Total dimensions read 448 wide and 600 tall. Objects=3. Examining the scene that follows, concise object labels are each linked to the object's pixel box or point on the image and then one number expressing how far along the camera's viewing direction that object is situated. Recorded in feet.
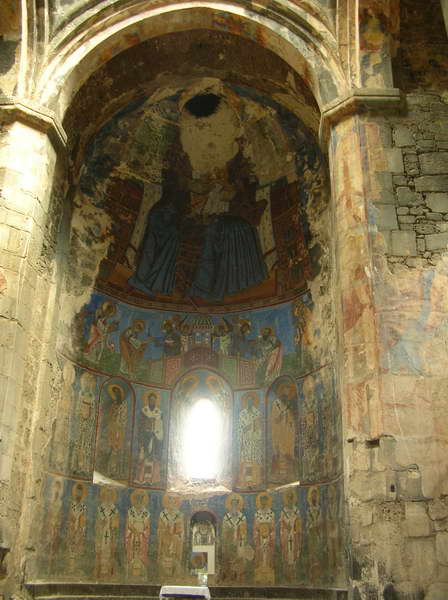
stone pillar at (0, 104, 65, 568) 23.00
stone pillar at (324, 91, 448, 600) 18.67
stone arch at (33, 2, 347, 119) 27.37
